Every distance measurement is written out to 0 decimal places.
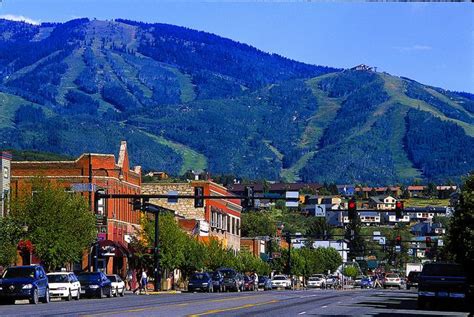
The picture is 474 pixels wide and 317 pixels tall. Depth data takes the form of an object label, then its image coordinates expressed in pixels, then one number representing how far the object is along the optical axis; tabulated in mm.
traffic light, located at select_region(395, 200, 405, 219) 73688
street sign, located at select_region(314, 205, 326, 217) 111800
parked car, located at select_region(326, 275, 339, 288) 156500
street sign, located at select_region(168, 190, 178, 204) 129875
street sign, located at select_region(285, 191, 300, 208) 68512
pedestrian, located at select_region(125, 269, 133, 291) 103250
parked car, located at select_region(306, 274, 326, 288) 144000
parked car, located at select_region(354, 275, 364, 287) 175500
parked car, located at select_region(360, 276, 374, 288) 164250
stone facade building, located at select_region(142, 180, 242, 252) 133750
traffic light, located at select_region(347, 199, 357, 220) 71438
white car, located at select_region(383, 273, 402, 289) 143625
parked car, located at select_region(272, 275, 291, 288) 127762
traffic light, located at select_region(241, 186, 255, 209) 63981
